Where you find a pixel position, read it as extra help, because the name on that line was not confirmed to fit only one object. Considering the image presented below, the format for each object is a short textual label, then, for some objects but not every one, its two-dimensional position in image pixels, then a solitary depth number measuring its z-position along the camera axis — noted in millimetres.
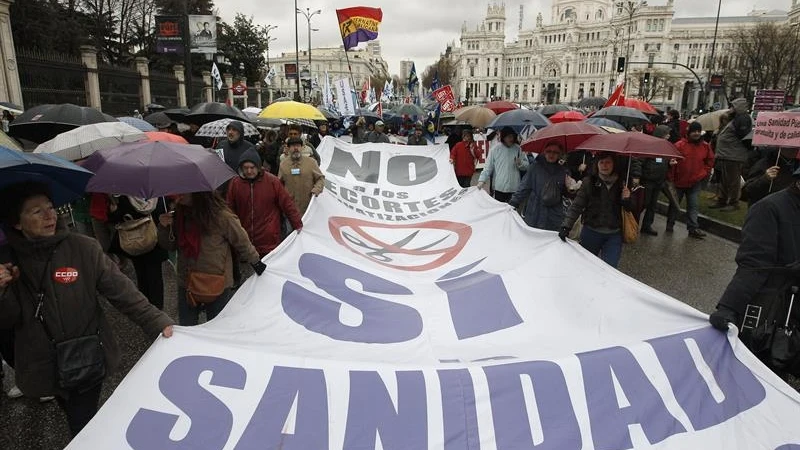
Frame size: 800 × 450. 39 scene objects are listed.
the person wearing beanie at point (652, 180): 9047
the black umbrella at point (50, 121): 6348
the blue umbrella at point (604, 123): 9188
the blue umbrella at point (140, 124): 8000
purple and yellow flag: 13922
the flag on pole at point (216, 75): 22859
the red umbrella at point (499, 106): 13758
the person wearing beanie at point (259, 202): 4926
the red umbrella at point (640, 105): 13680
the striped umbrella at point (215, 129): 8250
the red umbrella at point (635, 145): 4754
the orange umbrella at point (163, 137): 5312
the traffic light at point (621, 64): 30141
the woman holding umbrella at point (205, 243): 3816
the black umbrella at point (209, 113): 9361
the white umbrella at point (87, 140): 4820
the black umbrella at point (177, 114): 11905
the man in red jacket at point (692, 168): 9102
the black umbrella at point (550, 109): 15638
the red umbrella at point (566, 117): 9922
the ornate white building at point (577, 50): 106375
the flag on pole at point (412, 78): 24031
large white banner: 2613
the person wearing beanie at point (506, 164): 7676
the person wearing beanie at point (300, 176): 6691
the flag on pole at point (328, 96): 22219
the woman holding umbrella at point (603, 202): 5062
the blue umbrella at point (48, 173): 2420
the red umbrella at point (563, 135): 5742
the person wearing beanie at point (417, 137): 12438
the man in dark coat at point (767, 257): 3162
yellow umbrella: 8891
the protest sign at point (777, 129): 5609
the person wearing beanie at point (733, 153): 10000
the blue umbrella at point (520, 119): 8141
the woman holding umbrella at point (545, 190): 5977
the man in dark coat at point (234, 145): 6629
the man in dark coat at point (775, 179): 5527
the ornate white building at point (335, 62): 128125
